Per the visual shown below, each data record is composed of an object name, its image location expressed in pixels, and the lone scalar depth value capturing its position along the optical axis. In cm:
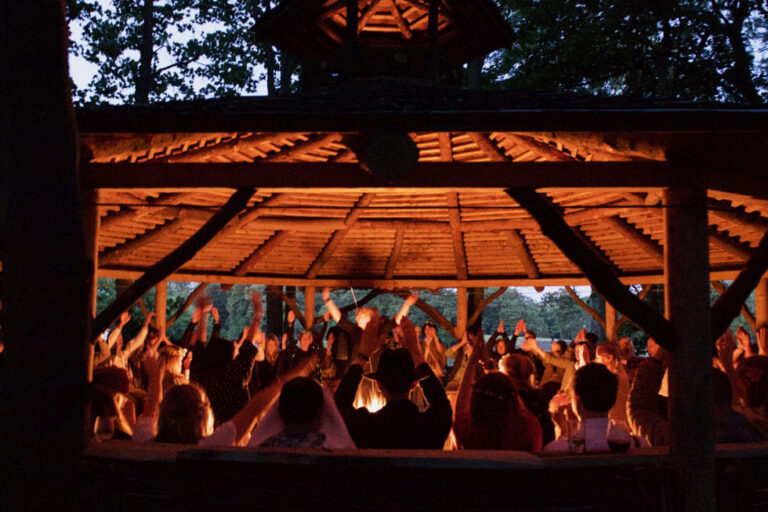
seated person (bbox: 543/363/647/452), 427
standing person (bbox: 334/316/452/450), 428
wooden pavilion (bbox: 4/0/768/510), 446
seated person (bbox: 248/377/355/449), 401
